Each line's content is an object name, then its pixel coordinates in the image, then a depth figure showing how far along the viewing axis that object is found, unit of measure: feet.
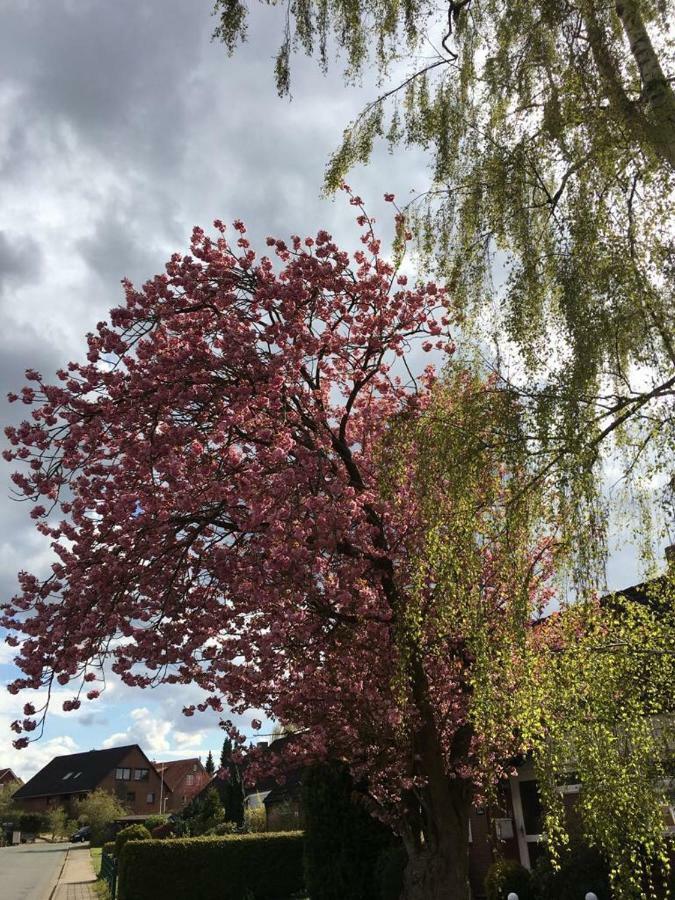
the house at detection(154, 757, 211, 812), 238.11
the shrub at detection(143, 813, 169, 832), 122.93
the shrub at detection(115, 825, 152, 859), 70.13
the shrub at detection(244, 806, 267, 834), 105.79
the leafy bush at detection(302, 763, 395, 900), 39.27
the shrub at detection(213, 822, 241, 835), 81.47
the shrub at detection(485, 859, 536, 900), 38.86
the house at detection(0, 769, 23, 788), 301.63
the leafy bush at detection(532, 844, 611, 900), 31.63
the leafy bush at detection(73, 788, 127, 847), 148.15
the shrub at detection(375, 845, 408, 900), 36.11
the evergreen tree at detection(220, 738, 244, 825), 104.06
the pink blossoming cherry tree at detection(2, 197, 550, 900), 29.68
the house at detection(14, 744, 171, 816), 220.64
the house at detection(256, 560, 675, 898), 44.79
